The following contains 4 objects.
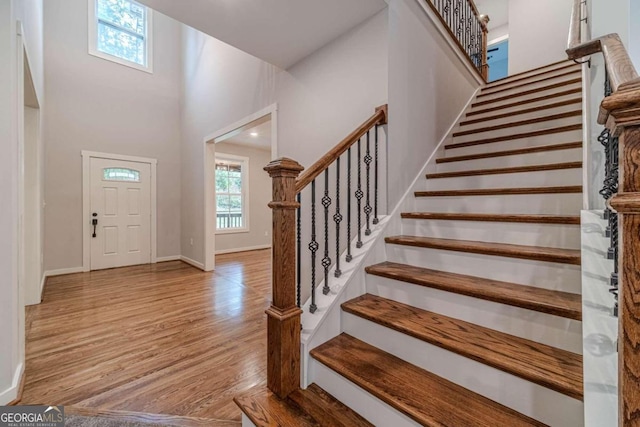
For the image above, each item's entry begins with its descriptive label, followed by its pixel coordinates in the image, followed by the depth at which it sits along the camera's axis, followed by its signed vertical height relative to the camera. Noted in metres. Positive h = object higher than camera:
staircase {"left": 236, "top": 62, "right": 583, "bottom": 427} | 1.05 -0.53
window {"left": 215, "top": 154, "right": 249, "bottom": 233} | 6.75 +0.39
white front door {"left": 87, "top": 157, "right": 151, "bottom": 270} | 4.89 -0.09
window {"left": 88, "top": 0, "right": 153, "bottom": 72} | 4.89 +3.23
